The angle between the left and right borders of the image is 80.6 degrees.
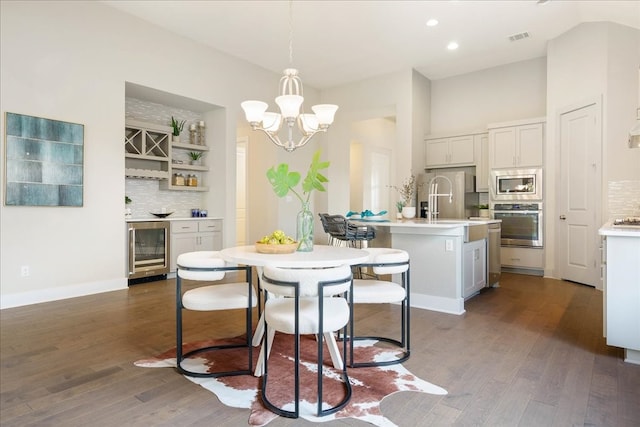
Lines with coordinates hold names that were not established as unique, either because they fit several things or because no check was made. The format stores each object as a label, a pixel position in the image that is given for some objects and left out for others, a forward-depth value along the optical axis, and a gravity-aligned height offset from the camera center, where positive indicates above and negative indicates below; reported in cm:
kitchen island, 370 -48
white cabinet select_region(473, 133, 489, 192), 648 +89
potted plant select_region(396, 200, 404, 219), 500 +7
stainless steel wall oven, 580 -16
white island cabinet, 246 -52
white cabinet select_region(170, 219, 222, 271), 536 -35
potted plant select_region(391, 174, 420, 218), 471 +28
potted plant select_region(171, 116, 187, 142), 574 +129
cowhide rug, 191 -100
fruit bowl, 247 -24
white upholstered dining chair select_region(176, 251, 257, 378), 233 -53
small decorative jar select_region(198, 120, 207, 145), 612 +129
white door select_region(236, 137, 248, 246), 822 +36
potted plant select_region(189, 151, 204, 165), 607 +90
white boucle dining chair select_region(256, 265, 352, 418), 187 -53
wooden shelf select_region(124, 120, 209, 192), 524 +86
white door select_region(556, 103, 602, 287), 488 +25
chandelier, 323 +88
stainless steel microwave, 578 +45
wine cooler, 492 -51
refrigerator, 651 +34
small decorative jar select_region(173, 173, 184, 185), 583 +51
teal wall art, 382 +54
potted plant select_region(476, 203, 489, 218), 654 +5
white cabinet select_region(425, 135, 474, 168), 668 +111
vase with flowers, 245 +22
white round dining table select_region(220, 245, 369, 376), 216 -28
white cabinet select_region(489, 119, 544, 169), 580 +108
